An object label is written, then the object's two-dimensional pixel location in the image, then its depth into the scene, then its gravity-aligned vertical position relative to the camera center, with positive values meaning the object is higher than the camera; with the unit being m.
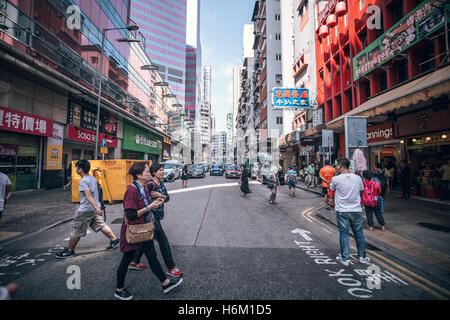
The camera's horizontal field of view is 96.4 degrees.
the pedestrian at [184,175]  15.27 -0.65
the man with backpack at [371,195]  5.25 -0.72
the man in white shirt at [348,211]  3.64 -0.80
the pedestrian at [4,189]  3.98 -0.49
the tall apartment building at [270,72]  35.16 +16.87
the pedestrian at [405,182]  9.56 -0.69
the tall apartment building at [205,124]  118.09 +27.42
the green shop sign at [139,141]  24.11 +3.63
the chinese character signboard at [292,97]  19.25 +6.73
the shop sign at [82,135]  15.15 +2.58
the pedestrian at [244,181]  11.09 -0.79
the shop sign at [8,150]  10.72 +0.84
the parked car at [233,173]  25.35 -0.78
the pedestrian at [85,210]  3.80 -0.85
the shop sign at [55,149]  13.21 +1.12
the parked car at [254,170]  24.38 -0.38
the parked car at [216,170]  31.42 -0.60
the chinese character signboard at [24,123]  10.27 +2.43
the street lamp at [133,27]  12.90 +9.00
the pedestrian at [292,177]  11.88 -0.59
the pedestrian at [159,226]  3.06 -0.95
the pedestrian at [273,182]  9.55 -0.72
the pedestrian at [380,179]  5.54 -0.34
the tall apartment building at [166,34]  65.12 +44.72
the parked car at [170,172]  20.66 -0.63
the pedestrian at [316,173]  15.75 -0.50
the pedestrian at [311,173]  15.64 -0.45
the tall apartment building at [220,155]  167.91 +11.00
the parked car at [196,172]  26.19 -0.71
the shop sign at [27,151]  11.71 +0.85
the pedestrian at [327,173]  7.94 -0.23
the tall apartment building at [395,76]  7.88 +5.08
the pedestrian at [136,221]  2.58 -0.73
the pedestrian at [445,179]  8.67 -0.48
